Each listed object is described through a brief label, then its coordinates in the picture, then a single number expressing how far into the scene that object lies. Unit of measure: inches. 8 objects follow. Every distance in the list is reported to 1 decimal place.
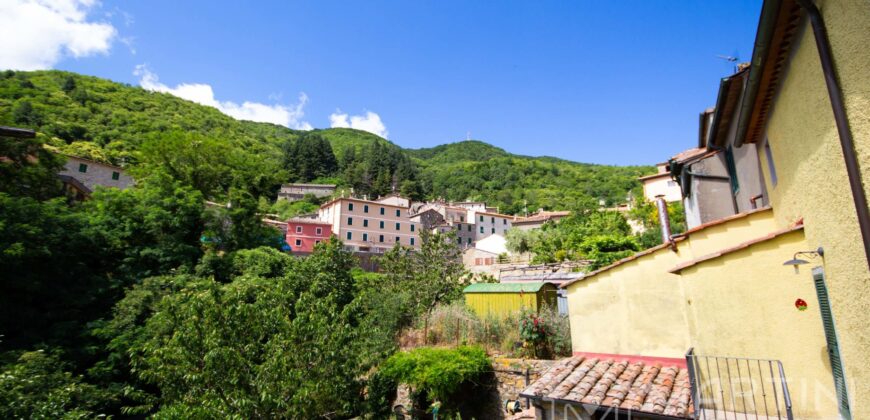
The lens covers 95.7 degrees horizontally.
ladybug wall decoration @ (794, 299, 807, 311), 189.9
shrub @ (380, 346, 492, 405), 445.1
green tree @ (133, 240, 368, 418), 299.9
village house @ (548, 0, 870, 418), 129.9
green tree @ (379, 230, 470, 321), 748.6
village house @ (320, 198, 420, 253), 2037.4
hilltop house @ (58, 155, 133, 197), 1533.0
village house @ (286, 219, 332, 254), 1905.8
